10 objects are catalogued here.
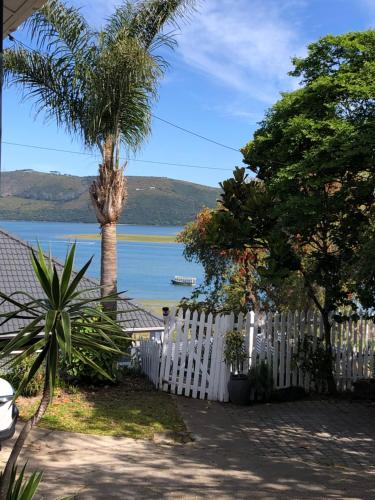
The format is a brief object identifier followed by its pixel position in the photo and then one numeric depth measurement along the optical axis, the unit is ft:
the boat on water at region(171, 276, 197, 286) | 294.46
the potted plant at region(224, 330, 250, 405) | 31.73
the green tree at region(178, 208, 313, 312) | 52.80
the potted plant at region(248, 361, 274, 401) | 32.09
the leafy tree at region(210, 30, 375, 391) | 28.55
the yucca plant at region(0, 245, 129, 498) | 10.61
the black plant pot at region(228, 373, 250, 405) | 31.71
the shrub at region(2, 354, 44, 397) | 29.94
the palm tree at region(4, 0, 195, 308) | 38.75
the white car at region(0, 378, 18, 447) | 19.65
